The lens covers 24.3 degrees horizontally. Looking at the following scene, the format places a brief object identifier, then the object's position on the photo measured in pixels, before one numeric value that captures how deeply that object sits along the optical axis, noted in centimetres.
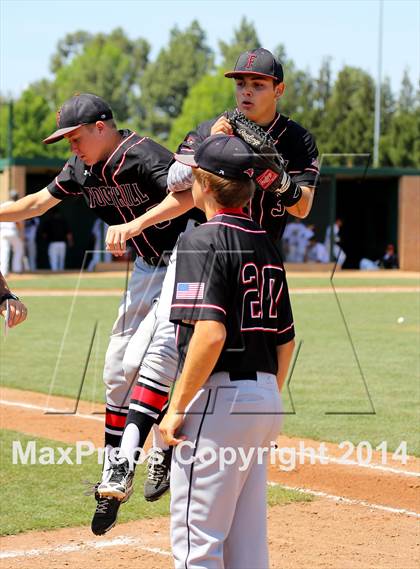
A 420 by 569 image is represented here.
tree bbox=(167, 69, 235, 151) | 7806
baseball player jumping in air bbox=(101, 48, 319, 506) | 502
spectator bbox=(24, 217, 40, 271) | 3447
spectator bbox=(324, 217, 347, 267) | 3692
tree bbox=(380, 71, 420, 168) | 5409
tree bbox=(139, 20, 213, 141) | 9769
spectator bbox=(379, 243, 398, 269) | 3853
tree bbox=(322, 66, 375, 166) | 6084
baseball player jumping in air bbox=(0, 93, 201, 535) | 534
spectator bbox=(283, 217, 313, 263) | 3781
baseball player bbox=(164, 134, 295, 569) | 382
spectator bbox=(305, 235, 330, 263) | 3847
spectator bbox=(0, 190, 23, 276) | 2548
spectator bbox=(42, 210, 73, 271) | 3383
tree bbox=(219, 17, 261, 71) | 10479
